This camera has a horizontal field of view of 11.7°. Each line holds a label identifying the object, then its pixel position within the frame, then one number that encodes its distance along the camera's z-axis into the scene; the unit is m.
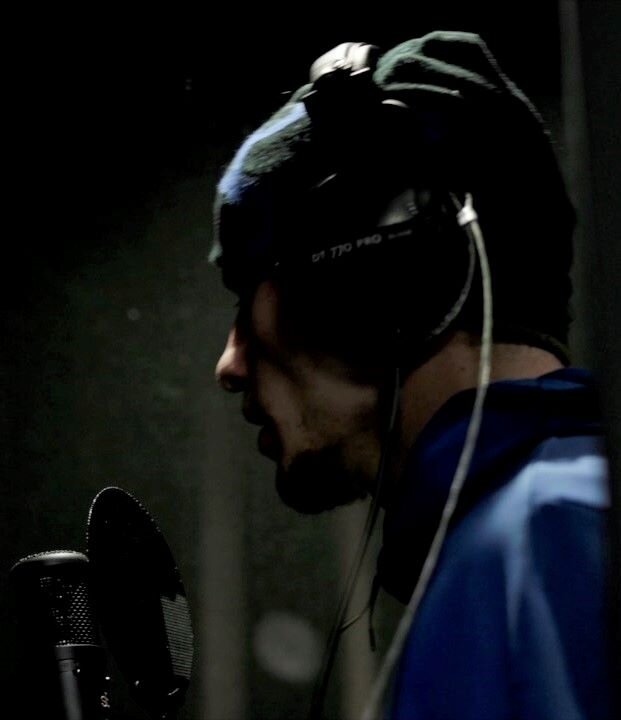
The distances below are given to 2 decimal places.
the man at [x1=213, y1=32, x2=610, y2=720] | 1.85
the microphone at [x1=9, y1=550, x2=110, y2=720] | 1.94
